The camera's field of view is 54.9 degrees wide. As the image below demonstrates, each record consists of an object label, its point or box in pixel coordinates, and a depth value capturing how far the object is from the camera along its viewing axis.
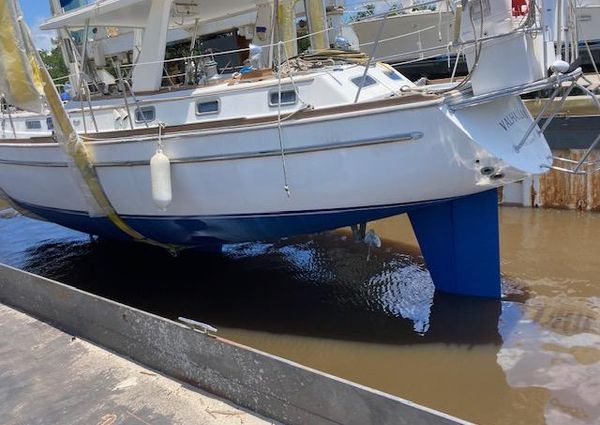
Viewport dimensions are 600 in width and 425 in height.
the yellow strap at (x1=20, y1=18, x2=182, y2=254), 5.66
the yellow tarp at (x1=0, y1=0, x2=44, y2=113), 5.52
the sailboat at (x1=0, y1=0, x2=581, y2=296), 4.61
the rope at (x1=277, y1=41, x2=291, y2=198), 4.98
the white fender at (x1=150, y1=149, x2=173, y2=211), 5.37
